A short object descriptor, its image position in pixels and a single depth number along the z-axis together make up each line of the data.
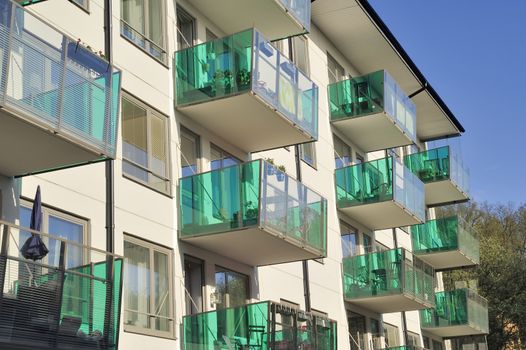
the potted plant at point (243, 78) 18.19
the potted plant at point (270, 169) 18.25
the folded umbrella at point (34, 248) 11.95
